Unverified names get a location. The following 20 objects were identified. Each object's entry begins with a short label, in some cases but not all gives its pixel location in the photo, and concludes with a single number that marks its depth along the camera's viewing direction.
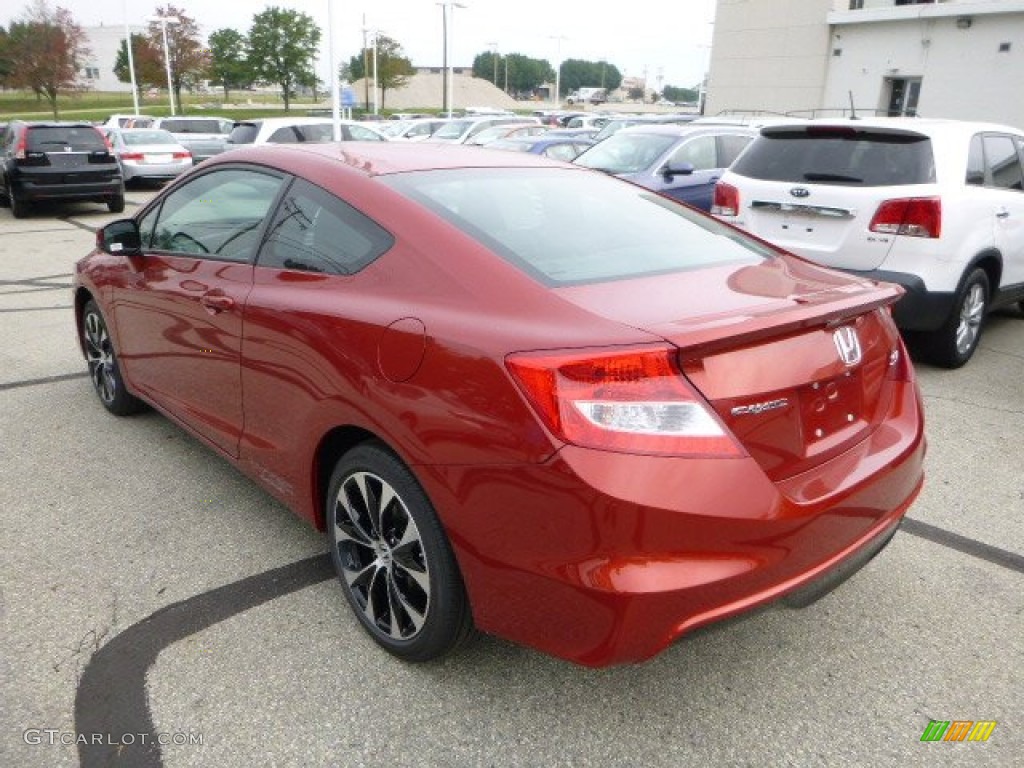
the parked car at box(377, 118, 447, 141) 24.06
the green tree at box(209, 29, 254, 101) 56.53
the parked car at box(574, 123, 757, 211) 9.55
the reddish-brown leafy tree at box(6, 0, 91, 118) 42.97
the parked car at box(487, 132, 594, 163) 14.23
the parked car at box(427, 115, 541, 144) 21.44
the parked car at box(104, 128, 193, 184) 18.00
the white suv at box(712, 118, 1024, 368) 5.25
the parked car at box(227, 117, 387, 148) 14.25
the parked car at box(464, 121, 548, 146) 19.31
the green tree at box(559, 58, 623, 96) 141.38
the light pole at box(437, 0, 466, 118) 39.11
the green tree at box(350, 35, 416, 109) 67.38
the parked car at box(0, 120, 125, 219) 13.78
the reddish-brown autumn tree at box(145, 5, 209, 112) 50.81
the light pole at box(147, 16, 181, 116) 43.06
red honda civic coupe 1.89
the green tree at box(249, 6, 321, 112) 55.62
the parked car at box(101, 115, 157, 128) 26.34
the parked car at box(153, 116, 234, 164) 22.14
